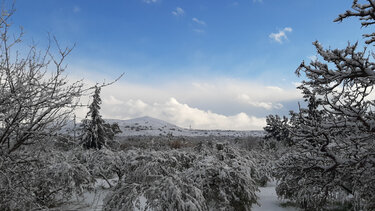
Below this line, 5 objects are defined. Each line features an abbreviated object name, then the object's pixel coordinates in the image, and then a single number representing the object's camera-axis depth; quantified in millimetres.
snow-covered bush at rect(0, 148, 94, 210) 3974
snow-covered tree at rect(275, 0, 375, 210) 4855
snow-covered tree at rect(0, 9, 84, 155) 3785
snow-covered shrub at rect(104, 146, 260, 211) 5551
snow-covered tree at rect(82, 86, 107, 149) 26594
